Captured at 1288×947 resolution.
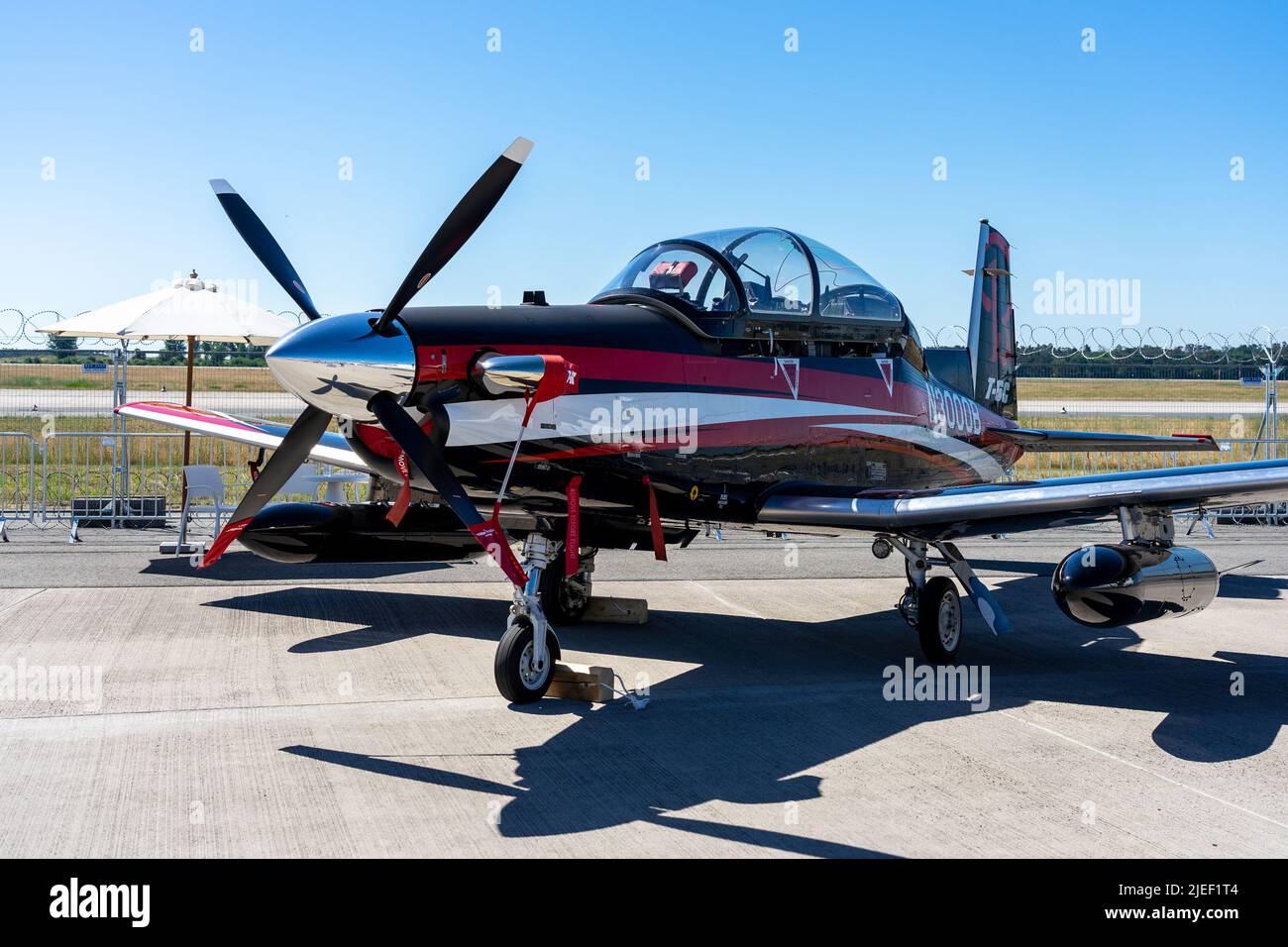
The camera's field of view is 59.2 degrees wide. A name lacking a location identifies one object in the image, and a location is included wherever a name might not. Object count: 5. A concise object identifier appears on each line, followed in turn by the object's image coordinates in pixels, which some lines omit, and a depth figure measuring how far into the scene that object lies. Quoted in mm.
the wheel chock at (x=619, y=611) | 10016
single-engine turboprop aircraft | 6547
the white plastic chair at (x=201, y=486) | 12922
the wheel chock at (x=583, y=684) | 7273
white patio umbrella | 14086
